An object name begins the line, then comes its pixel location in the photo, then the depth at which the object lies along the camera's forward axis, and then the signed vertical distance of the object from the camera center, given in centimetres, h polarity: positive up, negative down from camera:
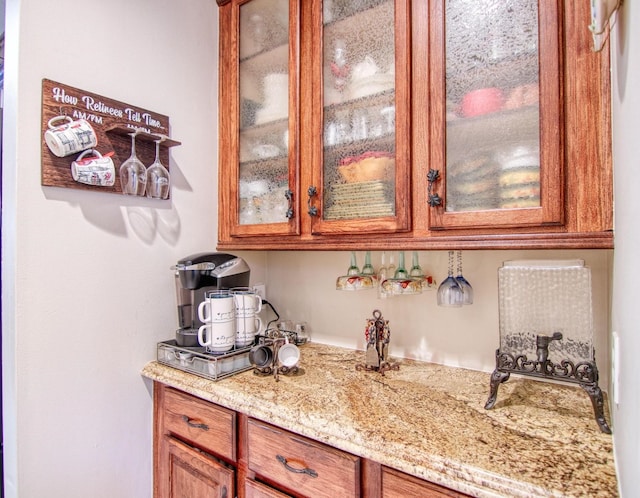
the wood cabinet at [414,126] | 92 +38
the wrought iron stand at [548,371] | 87 -32
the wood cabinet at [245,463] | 88 -62
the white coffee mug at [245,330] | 142 -33
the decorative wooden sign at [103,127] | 117 +44
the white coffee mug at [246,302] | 143 -22
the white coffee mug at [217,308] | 134 -22
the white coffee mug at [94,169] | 122 +28
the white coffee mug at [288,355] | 130 -39
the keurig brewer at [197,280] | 140 -13
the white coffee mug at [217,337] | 132 -33
